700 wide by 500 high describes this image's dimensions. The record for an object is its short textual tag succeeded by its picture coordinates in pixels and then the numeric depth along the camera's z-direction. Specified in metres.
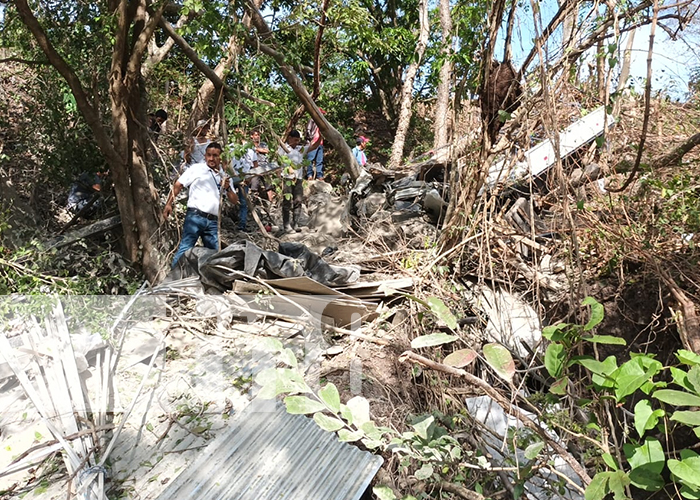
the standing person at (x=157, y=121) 5.56
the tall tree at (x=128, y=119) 4.46
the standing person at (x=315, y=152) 6.36
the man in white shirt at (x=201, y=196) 4.76
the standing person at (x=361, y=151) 9.00
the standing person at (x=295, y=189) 6.09
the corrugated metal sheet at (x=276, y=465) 2.39
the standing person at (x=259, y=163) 4.91
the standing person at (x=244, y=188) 5.79
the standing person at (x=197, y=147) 5.47
